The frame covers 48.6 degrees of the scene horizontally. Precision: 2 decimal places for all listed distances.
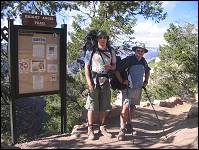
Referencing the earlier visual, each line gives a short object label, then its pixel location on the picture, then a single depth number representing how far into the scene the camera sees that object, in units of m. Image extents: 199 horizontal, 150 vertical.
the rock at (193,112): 4.28
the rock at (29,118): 7.27
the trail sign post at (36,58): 3.75
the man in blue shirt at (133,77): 3.63
